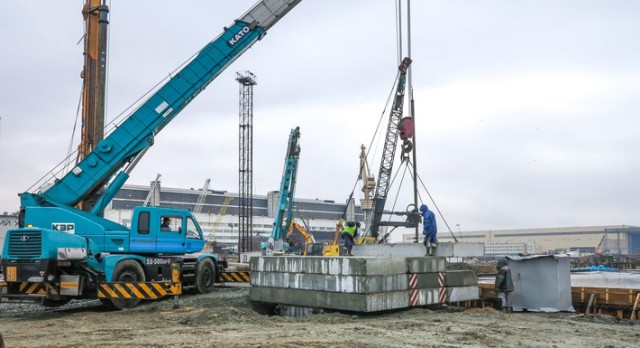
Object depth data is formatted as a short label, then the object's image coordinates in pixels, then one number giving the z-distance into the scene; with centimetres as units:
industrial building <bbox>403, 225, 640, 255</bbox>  11731
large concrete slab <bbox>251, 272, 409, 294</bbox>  1145
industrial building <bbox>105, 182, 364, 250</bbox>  10225
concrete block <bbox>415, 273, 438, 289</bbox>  1255
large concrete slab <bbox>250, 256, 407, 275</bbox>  1149
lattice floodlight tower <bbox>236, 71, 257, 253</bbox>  5575
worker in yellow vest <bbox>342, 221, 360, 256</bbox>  1614
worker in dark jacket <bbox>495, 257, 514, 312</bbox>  1338
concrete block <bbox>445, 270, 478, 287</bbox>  1340
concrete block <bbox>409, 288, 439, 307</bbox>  1240
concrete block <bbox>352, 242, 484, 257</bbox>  1447
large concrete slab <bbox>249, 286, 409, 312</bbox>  1142
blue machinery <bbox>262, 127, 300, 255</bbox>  4112
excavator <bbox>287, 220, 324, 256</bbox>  3650
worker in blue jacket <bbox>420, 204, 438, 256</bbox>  1405
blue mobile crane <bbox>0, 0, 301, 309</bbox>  1323
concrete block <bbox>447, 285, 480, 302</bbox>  1337
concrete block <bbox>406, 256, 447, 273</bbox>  1241
